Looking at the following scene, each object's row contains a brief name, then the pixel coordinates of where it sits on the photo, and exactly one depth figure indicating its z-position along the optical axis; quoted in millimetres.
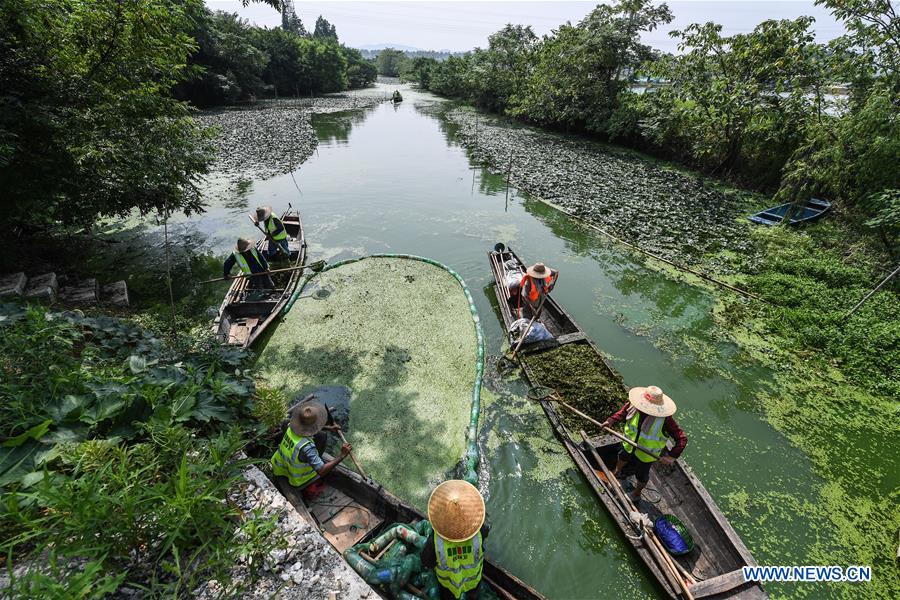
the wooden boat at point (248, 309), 7005
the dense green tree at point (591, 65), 20141
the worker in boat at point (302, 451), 3963
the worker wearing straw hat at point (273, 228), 9430
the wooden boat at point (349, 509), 3990
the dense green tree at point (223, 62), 32094
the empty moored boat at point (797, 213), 11812
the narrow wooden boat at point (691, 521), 3588
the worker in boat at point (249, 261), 8180
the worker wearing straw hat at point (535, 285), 7289
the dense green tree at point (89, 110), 6387
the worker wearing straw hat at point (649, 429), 4258
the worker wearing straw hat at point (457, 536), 2961
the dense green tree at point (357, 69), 62375
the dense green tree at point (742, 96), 13258
